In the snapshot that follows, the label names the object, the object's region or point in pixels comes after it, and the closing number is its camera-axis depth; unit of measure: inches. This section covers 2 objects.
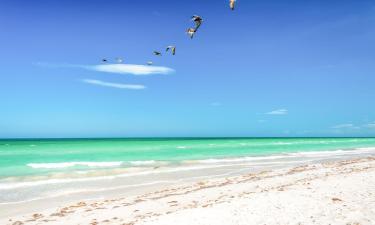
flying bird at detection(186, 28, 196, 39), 390.0
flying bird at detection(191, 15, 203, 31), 382.0
